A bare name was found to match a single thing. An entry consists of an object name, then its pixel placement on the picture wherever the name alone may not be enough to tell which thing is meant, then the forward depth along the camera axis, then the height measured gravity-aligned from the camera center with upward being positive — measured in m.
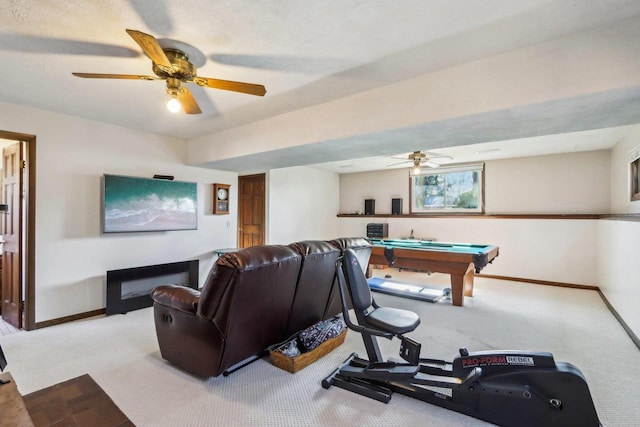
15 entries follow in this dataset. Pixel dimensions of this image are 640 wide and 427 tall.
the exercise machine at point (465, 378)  1.65 -1.04
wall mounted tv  3.66 +0.11
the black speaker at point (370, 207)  7.78 +0.18
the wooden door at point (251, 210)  6.24 +0.07
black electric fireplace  3.71 -0.95
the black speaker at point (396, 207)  7.31 +0.17
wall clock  4.94 +0.24
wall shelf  4.43 -0.02
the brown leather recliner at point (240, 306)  2.00 -0.69
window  6.42 +0.57
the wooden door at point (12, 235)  3.36 -0.26
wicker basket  2.35 -1.17
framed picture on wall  3.57 +0.52
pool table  3.96 -0.62
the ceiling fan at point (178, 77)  2.01 +0.95
